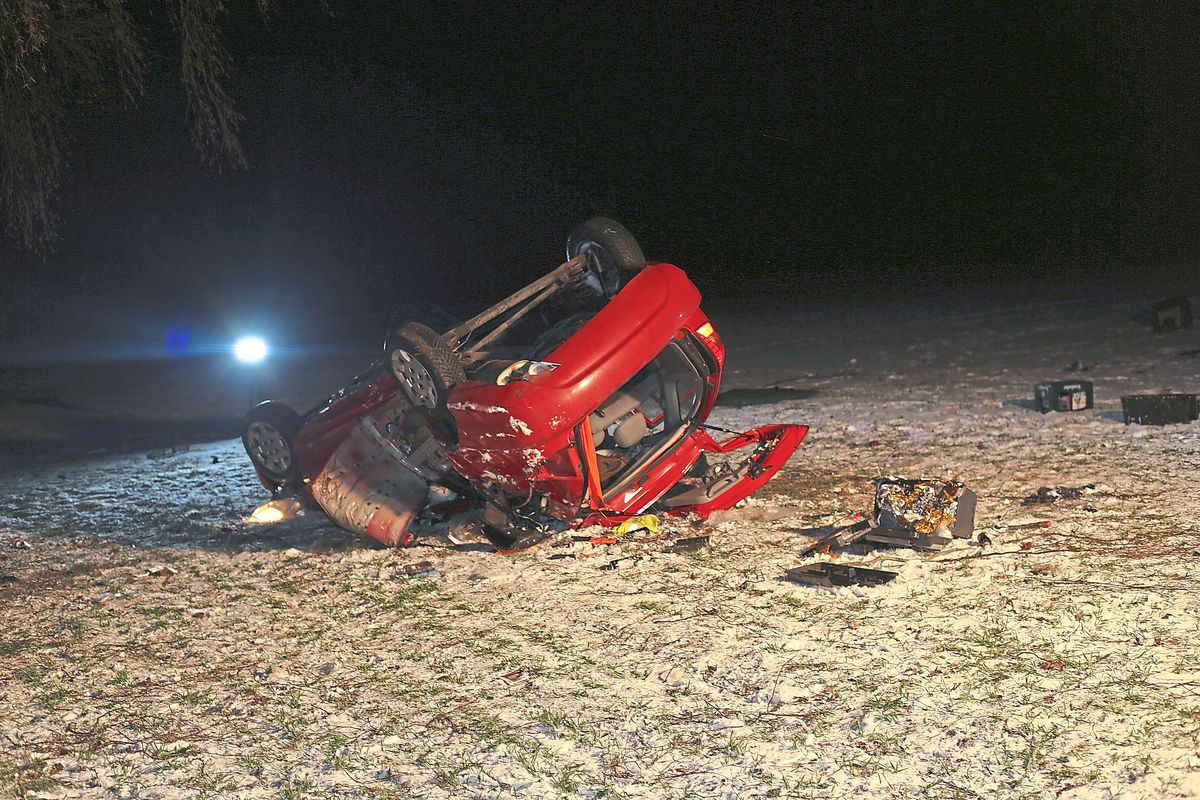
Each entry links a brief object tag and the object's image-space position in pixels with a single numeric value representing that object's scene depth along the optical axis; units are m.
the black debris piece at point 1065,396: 9.72
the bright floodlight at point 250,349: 11.37
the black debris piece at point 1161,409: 8.84
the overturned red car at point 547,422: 6.23
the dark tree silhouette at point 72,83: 9.12
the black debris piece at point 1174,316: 14.31
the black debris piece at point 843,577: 5.57
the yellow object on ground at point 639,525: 6.92
